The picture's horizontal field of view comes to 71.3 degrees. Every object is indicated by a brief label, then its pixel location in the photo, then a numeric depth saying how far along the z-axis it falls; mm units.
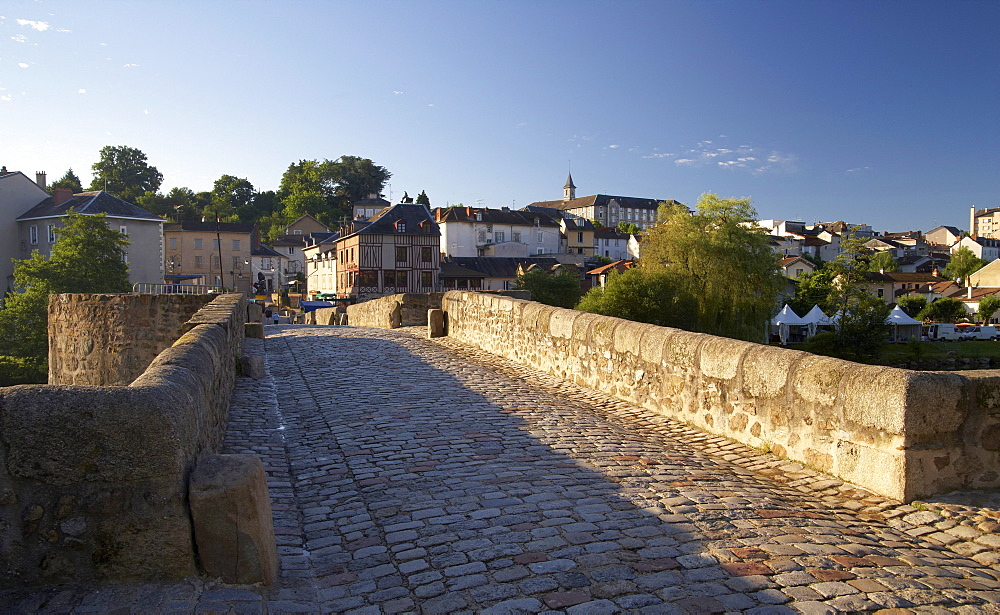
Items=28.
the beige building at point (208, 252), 70125
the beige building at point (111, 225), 50863
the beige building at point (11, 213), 51062
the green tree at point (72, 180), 102500
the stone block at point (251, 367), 10453
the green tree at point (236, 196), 106475
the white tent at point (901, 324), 47531
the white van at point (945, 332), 55019
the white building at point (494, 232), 74688
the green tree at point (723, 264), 38219
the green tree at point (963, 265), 90750
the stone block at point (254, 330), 15945
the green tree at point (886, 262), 57350
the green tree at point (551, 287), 47969
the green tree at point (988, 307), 61500
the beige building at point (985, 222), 155125
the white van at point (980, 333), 53781
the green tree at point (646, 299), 36344
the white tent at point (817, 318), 49500
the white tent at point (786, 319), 47969
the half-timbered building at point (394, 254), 55688
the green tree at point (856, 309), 41031
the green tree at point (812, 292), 58031
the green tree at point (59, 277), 38250
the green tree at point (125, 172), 101375
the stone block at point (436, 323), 16609
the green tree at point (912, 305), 64500
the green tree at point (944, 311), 63656
